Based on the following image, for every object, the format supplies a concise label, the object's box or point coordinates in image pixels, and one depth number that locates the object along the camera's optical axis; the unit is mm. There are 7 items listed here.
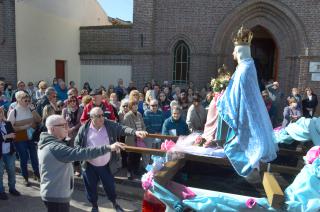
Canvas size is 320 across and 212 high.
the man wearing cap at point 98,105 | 5946
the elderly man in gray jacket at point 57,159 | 3537
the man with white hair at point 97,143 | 4801
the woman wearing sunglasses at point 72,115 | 6660
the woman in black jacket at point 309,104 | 10969
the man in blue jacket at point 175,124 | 6305
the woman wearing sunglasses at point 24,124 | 5949
